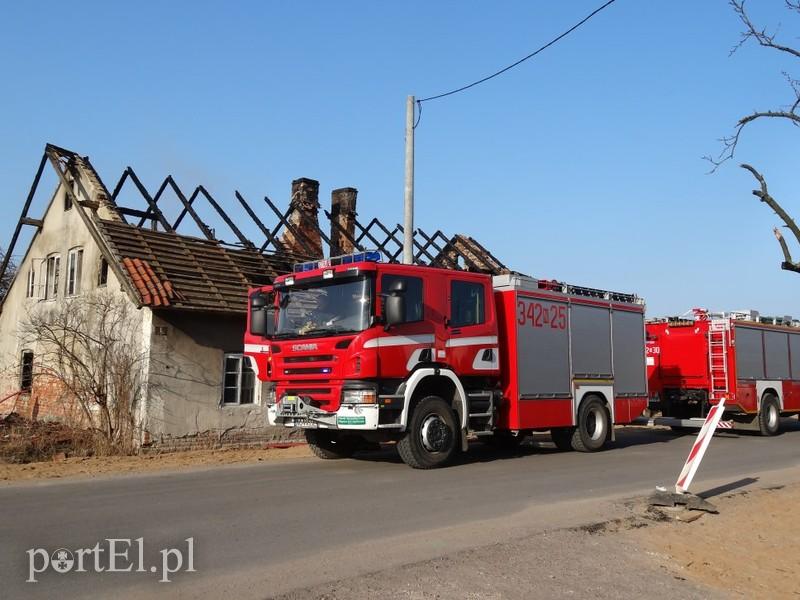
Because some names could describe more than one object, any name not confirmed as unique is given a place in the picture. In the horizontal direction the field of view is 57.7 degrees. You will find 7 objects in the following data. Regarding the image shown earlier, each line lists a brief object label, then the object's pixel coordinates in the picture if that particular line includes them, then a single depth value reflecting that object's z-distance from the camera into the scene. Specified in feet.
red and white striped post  27.73
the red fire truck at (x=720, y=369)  60.80
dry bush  47.47
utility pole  52.21
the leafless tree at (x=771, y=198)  26.25
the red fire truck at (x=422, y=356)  34.55
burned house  48.11
